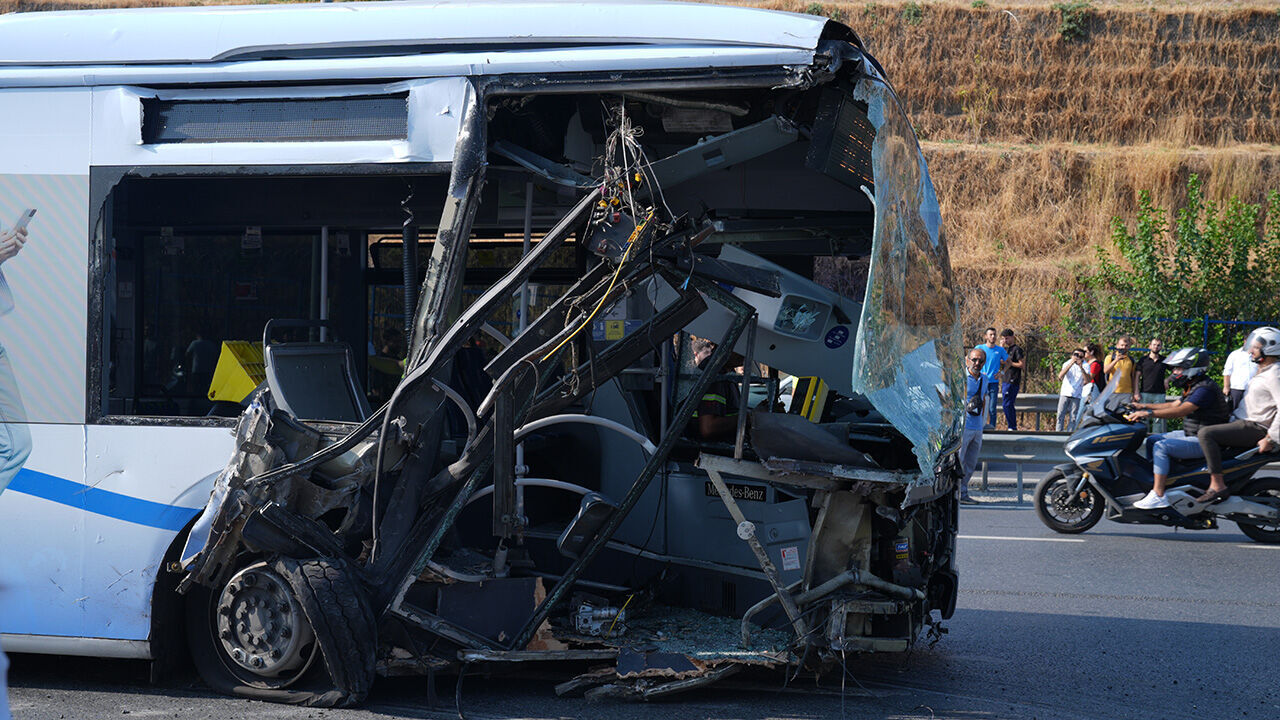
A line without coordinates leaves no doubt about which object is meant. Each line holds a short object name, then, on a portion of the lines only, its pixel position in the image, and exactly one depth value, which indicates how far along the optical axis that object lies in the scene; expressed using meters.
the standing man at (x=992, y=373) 16.09
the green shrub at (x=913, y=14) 28.19
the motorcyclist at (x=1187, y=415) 10.82
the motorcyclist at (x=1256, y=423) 10.62
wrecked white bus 5.24
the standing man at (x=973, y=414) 12.70
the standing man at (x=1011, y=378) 17.77
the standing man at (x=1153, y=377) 16.72
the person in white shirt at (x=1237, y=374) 14.14
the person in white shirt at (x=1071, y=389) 17.41
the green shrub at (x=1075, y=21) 27.66
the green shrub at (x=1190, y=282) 19.33
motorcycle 10.67
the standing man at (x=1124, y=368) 16.30
